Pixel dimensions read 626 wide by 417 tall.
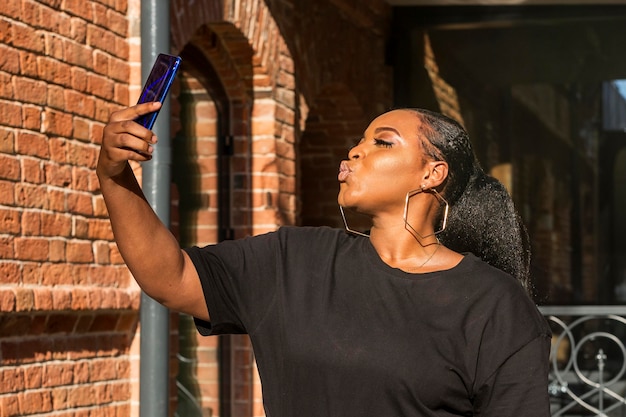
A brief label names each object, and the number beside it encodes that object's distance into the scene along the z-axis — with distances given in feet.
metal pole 15.51
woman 8.27
